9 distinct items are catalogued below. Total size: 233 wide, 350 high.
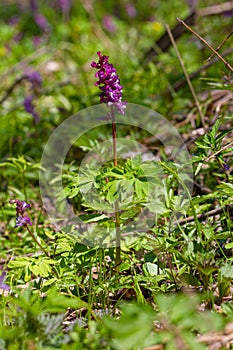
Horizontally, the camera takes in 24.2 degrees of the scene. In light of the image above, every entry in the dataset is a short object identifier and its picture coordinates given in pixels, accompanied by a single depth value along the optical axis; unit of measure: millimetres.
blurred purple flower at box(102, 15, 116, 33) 6125
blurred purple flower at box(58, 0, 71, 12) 6105
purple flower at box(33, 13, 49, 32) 6051
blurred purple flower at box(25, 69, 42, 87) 3754
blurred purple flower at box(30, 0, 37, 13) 6426
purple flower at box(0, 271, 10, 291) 2121
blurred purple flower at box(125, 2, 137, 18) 6551
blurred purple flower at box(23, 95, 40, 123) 3439
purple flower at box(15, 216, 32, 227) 1890
